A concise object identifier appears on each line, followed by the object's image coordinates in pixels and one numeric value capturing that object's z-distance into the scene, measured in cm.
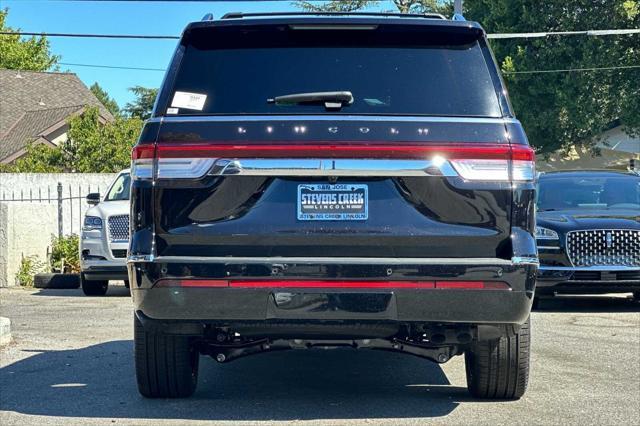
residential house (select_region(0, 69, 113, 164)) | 4072
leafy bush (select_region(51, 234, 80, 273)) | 1783
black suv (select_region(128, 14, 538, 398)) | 539
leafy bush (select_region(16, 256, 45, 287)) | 1669
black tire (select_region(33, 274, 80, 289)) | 1641
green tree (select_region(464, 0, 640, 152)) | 3444
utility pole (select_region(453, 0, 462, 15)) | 2477
